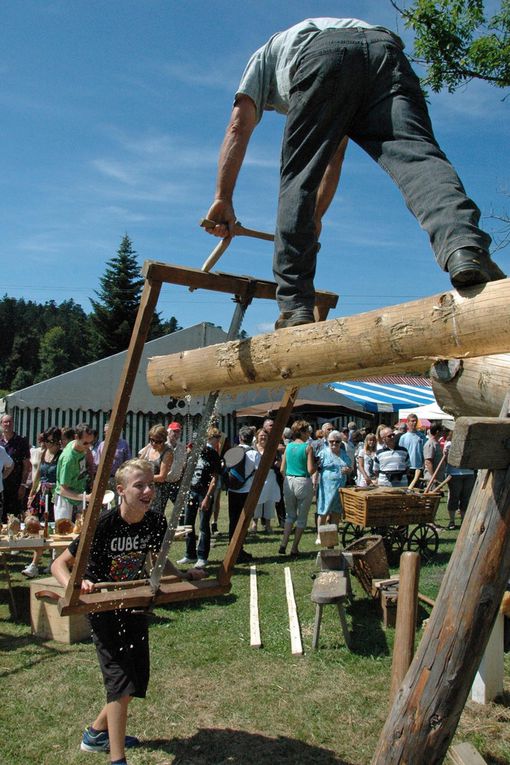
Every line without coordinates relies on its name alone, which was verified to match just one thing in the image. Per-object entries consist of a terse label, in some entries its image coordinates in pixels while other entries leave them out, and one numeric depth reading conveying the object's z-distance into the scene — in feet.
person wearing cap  27.71
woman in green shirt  33.73
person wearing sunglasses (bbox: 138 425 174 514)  27.40
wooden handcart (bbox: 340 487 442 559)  29.71
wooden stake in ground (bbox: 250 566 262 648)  20.34
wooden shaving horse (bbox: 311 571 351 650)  19.58
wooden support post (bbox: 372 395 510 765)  5.52
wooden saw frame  10.15
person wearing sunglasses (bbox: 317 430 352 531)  35.01
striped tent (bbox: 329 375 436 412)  73.05
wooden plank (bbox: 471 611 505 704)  16.07
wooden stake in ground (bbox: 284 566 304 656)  19.79
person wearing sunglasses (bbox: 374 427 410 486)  36.17
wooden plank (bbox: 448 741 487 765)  12.91
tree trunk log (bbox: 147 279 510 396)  5.84
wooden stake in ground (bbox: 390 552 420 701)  9.80
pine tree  148.46
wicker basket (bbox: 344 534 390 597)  24.75
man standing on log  7.04
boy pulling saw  11.96
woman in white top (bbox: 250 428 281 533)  39.01
